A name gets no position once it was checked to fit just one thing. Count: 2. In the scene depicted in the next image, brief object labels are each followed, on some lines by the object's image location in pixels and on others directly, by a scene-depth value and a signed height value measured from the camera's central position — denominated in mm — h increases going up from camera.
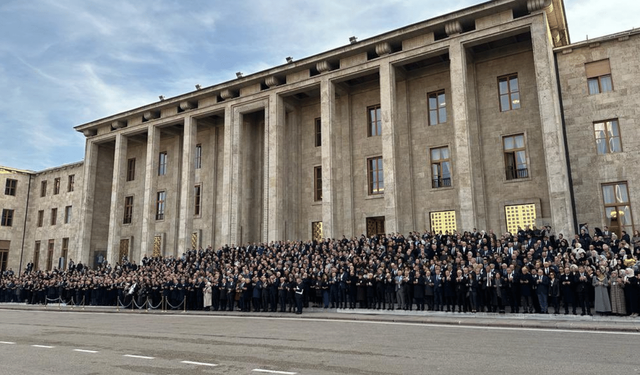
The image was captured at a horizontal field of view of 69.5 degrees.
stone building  22406 +8397
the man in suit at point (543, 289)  14164 -304
